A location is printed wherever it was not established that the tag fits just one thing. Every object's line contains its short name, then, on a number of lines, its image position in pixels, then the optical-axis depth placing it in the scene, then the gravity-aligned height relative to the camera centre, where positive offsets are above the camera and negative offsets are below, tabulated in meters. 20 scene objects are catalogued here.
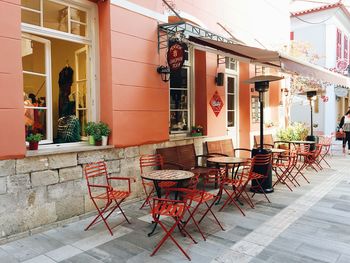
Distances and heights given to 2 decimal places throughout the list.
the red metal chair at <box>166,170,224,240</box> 3.49 -0.88
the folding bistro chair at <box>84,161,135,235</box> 4.04 -0.90
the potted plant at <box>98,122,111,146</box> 4.88 -0.13
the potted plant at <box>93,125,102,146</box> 4.82 -0.19
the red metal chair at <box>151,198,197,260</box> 3.34 -0.96
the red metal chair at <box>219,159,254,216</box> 4.73 -1.06
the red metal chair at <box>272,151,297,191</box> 6.23 -0.97
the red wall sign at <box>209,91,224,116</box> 7.34 +0.43
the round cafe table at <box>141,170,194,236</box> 3.98 -0.71
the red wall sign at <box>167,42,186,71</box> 5.36 +1.14
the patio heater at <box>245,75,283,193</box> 5.73 -0.52
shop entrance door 8.32 +0.38
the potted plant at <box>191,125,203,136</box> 6.93 -0.19
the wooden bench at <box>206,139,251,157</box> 7.00 -0.59
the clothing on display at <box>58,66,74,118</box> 5.38 +0.62
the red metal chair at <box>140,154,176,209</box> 5.31 -0.70
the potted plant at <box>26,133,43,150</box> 4.10 -0.23
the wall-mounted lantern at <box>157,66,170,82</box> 5.74 +0.93
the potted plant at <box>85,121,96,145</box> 4.84 -0.13
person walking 11.31 -0.25
